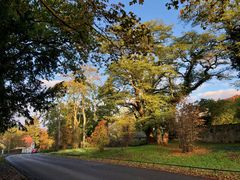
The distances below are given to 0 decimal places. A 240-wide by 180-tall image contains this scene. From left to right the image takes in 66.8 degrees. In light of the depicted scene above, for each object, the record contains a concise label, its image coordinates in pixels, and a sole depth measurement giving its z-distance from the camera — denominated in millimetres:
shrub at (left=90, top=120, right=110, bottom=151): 20089
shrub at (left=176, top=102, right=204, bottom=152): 14132
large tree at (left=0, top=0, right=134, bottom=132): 5762
